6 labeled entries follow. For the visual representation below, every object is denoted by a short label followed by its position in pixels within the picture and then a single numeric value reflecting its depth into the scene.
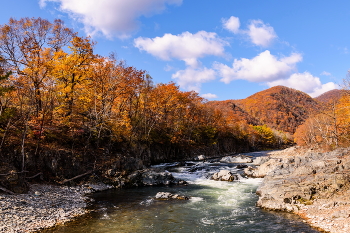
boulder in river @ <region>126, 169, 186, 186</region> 22.85
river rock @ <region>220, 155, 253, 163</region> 42.41
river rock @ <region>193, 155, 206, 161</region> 48.14
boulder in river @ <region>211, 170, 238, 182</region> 24.84
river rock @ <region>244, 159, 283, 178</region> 25.98
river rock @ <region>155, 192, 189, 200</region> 17.42
